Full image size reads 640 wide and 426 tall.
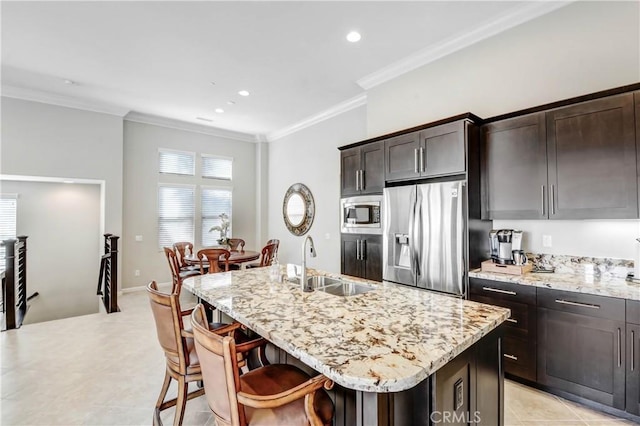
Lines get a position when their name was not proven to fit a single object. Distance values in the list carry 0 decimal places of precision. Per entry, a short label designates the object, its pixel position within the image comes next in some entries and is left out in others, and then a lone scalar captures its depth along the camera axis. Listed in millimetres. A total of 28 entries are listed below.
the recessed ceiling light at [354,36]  3224
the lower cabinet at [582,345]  2113
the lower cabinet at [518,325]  2477
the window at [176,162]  6223
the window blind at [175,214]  6196
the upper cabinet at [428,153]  2926
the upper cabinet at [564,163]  2242
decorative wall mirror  5991
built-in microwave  3721
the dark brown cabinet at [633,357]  2035
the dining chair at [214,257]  4516
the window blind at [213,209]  6754
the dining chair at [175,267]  4844
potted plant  5570
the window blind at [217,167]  6809
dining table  4785
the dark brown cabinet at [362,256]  3697
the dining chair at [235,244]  5708
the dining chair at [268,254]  5078
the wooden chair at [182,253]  5164
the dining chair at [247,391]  1120
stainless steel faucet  2200
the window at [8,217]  5434
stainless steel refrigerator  2856
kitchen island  1060
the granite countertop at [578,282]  2121
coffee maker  2832
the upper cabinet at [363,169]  3697
